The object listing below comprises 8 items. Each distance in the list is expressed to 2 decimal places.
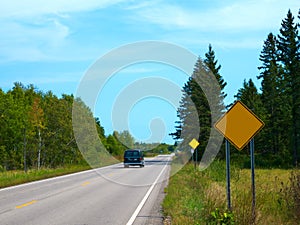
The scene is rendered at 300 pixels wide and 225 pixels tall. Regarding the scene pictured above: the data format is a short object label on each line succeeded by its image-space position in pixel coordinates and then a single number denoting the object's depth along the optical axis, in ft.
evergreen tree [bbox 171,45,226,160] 196.54
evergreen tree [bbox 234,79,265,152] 237.86
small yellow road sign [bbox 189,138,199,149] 124.34
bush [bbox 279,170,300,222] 32.76
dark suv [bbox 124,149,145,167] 159.53
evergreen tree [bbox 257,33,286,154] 208.33
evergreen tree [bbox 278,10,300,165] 162.40
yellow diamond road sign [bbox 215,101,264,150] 33.19
